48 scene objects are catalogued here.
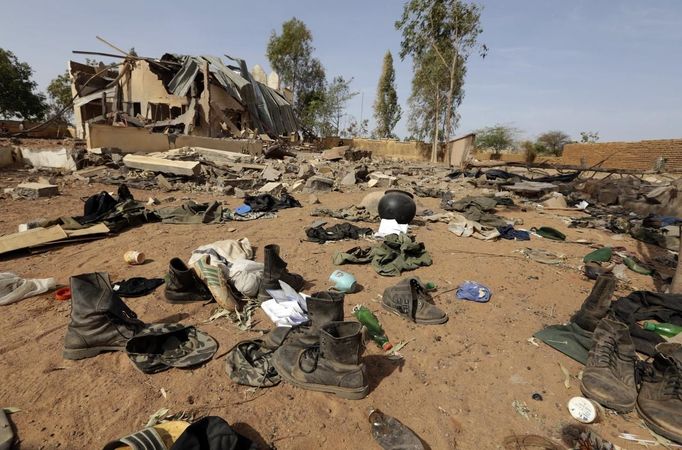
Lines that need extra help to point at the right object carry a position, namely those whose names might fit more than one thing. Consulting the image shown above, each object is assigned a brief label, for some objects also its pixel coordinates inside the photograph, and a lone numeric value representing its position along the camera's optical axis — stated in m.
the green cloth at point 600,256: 4.56
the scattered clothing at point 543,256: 4.52
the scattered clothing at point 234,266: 3.08
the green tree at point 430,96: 24.23
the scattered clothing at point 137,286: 3.07
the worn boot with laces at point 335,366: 1.98
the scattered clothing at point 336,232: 4.98
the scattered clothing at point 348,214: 6.29
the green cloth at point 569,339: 2.47
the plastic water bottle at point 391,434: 1.68
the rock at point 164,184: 8.09
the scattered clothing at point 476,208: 6.32
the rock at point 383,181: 10.34
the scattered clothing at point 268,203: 6.58
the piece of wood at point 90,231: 4.41
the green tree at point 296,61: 31.72
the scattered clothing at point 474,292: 3.31
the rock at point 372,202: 6.84
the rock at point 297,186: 8.80
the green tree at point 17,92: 22.34
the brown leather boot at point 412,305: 2.87
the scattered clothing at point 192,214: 5.54
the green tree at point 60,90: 27.14
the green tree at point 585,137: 30.60
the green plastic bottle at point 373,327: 2.52
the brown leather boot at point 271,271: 3.02
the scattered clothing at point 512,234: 5.56
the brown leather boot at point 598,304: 2.69
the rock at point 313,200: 7.52
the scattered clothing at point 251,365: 2.05
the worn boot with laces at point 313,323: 2.25
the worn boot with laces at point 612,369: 2.00
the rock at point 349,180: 10.27
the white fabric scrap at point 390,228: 5.27
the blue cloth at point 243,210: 6.22
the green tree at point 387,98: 34.69
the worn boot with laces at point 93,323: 2.20
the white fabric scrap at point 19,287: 2.87
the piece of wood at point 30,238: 3.85
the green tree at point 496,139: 35.81
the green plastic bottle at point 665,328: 2.79
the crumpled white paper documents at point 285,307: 2.68
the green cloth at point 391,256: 3.97
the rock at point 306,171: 10.19
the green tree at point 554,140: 28.87
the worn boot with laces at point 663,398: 1.82
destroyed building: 14.23
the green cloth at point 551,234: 5.66
